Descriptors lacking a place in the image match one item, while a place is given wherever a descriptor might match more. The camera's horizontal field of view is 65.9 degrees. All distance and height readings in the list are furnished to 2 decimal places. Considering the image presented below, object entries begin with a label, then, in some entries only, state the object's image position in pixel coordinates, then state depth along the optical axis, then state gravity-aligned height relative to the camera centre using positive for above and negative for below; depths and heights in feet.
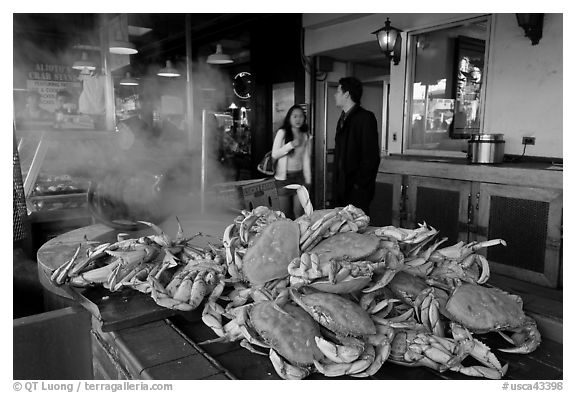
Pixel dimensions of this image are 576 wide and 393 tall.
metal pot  15.62 -0.37
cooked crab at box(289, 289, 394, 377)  4.89 -2.30
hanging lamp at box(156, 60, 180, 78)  26.17 +3.70
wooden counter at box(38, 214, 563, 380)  4.94 -2.62
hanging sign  19.03 +2.23
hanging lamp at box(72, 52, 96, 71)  20.67 +3.22
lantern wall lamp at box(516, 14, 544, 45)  15.42 +4.05
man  13.78 -0.33
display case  14.51 -1.49
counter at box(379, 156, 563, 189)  13.44 -1.10
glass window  19.84 +2.44
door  27.48 +1.47
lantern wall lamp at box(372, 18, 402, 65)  19.81 +4.45
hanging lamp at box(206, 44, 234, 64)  24.77 +4.33
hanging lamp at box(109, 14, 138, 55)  20.59 +4.44
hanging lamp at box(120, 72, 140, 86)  22.08 +2.68
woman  17.22 -0.67
